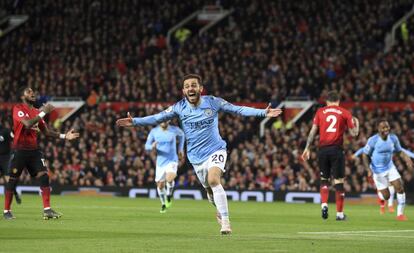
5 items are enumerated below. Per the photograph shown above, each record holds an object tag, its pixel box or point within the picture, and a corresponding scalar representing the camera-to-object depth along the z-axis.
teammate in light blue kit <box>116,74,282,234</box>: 16.06
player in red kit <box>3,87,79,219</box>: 20.42
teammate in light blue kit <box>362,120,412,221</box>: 25.23
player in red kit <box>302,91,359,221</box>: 21.95
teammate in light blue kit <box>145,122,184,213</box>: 27.94
